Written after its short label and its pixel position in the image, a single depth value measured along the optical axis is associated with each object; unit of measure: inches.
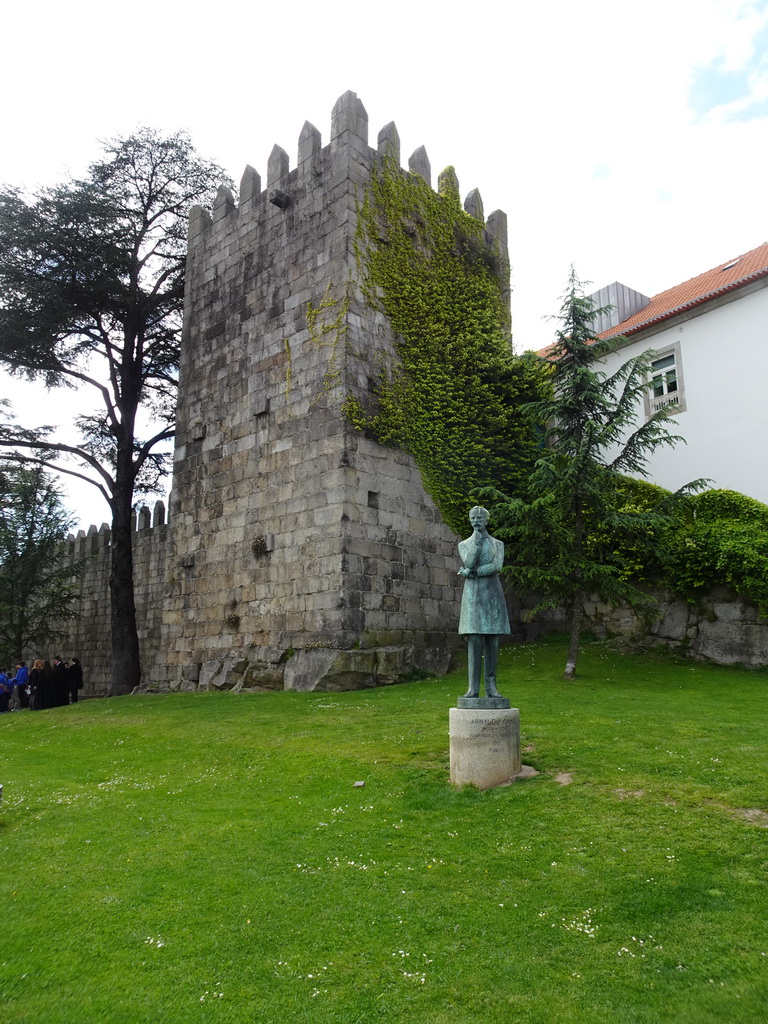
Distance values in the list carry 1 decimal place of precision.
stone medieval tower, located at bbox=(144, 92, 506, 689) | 539.2
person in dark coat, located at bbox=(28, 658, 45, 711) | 733.9
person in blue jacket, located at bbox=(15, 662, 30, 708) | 817.5
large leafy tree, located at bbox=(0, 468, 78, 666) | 930.1
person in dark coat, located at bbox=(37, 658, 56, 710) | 736.3
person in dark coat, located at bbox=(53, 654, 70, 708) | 750.5
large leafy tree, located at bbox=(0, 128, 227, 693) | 778.8
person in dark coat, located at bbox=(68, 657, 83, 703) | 788.0
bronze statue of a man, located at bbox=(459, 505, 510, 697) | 293.1
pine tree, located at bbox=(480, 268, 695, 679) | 502.5
